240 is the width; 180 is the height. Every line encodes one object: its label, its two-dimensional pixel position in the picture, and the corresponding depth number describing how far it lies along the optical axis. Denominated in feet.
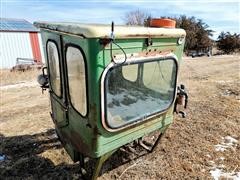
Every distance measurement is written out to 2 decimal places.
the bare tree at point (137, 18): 89.20
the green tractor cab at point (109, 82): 6.34
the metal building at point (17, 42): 42.16
